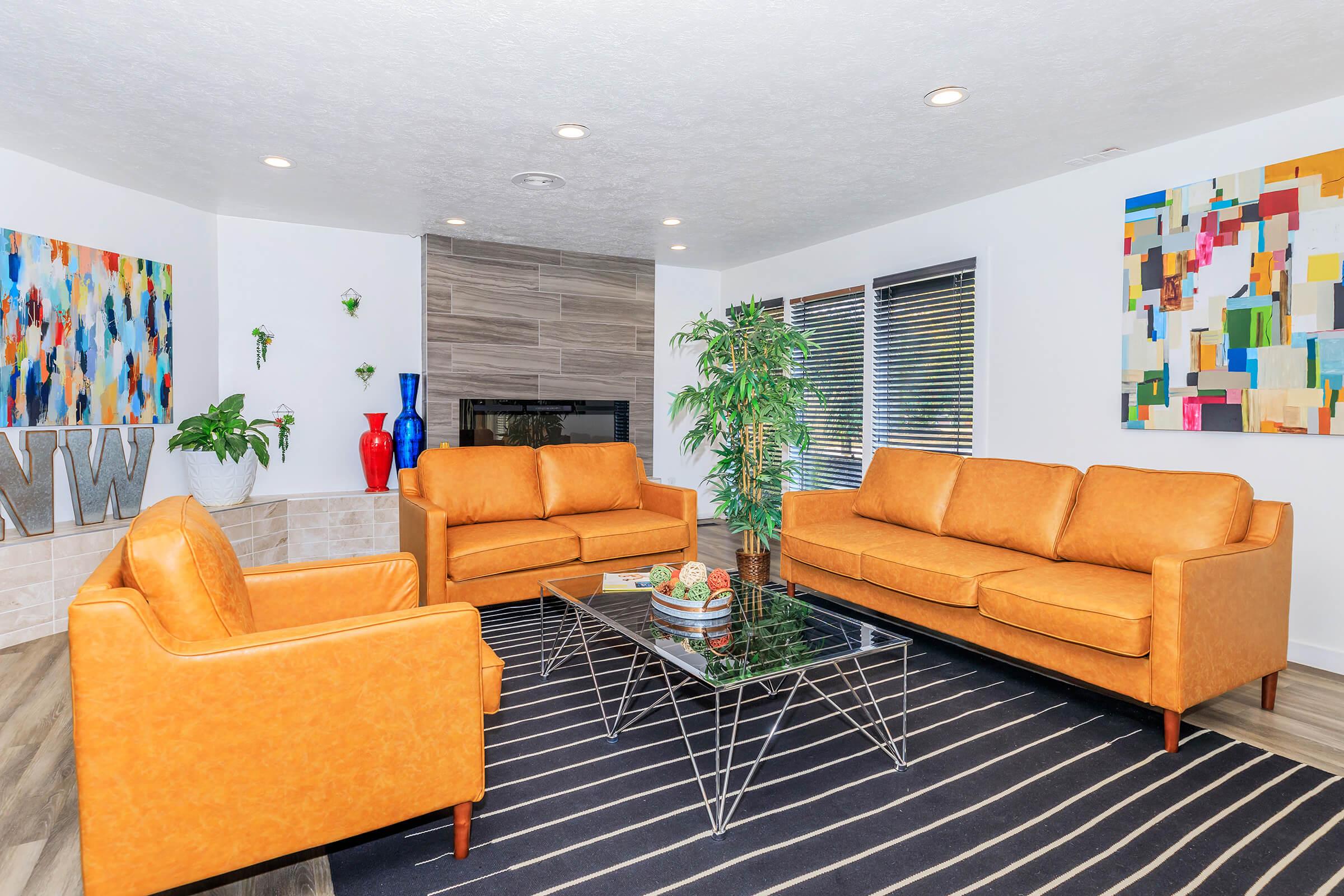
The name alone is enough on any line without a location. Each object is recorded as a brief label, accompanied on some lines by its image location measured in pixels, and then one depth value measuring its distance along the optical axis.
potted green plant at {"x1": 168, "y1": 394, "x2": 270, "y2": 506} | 4.50
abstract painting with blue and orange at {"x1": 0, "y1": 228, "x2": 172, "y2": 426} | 3.80
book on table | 3.04
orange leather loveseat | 3.73
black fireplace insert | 5.77
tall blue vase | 5.42
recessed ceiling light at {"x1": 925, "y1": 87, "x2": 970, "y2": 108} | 3.01
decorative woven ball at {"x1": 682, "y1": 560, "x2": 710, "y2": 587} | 2.61
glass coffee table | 2.13
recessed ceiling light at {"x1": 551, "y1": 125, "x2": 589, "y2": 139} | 3.39
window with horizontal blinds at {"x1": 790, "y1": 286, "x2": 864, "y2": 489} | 5.54
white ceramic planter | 4.59
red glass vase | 5.27
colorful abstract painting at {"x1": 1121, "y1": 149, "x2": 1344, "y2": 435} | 3.09
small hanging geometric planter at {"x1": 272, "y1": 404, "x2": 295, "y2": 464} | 5.18
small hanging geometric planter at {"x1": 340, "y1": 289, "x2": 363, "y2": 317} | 5.43
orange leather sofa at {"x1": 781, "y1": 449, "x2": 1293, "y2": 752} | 2.43
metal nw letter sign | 3.66
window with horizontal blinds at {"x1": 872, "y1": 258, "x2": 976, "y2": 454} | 4.68
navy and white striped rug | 1.78
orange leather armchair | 1.47
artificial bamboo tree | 4.61
